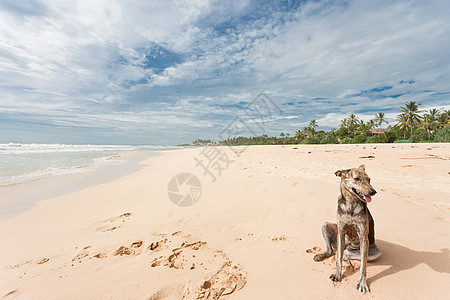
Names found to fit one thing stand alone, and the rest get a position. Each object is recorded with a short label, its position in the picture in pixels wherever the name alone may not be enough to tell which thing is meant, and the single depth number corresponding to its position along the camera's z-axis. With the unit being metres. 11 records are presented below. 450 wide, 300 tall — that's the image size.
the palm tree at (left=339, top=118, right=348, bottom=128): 78.91
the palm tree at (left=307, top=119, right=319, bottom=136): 81.31
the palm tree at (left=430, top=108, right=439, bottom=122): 55.66
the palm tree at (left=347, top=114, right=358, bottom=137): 74.94
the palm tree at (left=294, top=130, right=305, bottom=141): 81.50
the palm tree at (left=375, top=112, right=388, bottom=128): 73.11
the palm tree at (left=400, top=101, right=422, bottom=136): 52.38
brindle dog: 2.04
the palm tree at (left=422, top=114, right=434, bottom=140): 51.38
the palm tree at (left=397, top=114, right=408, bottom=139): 53.32
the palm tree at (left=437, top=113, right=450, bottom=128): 52.56
